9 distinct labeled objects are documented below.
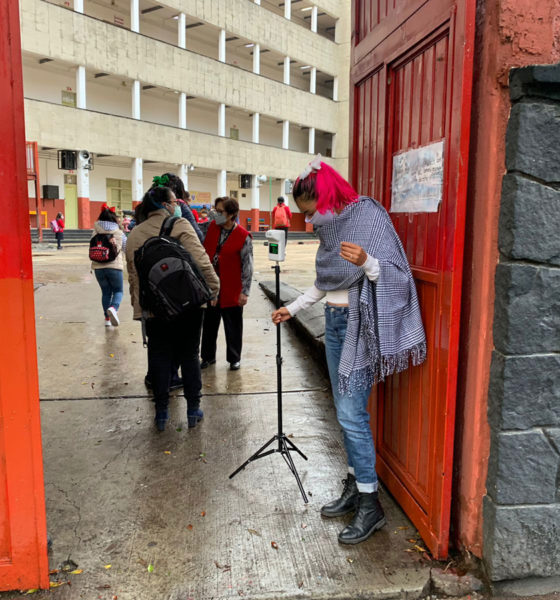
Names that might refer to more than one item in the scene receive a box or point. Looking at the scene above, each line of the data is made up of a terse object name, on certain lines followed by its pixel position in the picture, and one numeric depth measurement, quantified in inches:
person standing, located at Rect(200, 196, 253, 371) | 209.4
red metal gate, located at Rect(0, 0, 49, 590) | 83.5
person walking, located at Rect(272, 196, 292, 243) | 557.9
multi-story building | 1007.6
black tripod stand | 131.0
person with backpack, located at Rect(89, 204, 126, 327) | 280.8
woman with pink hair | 98.0
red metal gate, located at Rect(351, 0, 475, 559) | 90.1
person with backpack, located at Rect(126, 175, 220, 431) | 148.6
